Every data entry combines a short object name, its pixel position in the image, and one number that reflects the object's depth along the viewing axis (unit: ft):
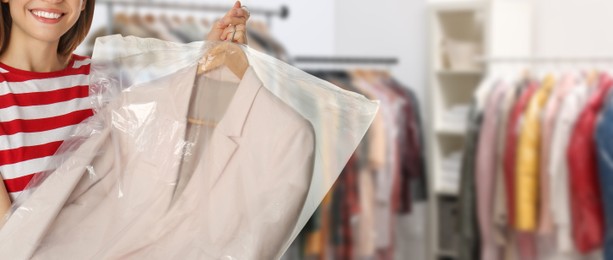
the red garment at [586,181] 9.52
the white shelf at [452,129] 12.06
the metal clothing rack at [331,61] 11.08
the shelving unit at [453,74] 11.96
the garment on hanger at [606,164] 9.12
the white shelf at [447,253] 12.55
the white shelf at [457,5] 11.87
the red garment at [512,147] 10.32
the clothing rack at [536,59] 10.43
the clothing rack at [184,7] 8.64
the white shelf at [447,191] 12.22
